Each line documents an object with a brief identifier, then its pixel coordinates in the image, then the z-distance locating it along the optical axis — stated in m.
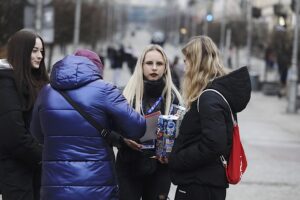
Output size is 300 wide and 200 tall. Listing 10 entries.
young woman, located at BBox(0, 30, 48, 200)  4.98
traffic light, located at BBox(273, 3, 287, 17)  28.28
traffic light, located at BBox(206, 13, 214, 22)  43.88
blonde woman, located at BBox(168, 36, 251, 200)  4.62
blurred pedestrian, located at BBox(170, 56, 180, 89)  24.10
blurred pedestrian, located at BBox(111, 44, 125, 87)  32.55
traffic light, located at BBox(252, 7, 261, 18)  33.59
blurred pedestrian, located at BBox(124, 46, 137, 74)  35.17
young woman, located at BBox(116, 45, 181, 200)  5.54
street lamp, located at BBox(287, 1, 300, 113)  24.67
